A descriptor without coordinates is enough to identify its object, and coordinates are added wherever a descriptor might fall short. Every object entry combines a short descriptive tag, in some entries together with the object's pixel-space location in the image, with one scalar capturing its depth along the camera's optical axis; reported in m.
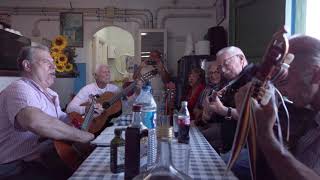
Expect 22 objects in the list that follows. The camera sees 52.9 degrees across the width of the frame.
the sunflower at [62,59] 4.18
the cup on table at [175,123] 1.86
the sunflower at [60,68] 4.13
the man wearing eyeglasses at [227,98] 2.09
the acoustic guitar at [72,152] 1.68
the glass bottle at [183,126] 1.47
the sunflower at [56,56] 4.00
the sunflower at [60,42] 4.20
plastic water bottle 1.07
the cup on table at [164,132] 0.80
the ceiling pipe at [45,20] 5.46
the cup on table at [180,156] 0.95
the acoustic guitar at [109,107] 2.94
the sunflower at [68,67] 4.62
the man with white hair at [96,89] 3.44
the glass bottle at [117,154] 1.11
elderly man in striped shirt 1.62
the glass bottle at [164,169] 0.79
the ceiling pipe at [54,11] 5.46
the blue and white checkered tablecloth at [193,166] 1.10
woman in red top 3.37
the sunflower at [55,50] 4.07
